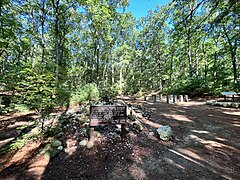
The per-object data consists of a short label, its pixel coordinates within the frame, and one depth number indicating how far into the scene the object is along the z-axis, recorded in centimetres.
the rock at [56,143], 353
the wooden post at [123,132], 376
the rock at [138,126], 436
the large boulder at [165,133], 395
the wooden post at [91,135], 353
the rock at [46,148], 339
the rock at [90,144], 338
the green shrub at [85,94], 905
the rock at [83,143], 351
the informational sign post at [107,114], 359
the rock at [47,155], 318
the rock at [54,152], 322
